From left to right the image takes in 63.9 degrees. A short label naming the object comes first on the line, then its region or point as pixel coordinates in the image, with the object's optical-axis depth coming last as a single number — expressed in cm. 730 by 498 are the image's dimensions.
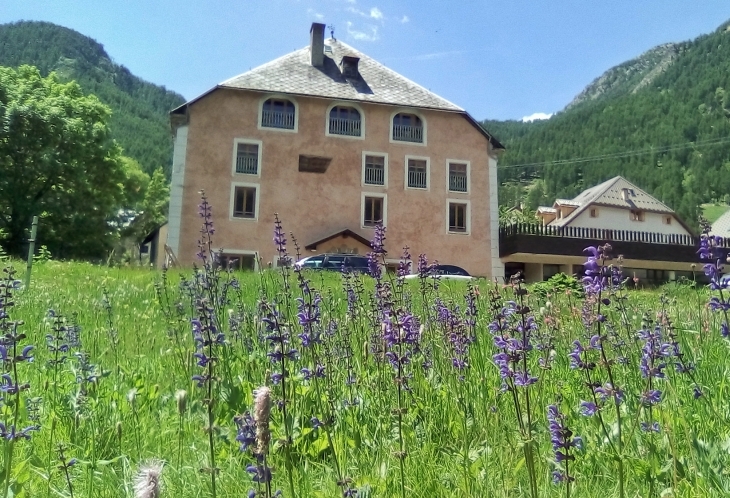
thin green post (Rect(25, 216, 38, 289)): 950
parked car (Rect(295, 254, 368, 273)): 2339
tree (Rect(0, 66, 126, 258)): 3781
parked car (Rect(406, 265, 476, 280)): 2588
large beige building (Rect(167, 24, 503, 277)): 3106
